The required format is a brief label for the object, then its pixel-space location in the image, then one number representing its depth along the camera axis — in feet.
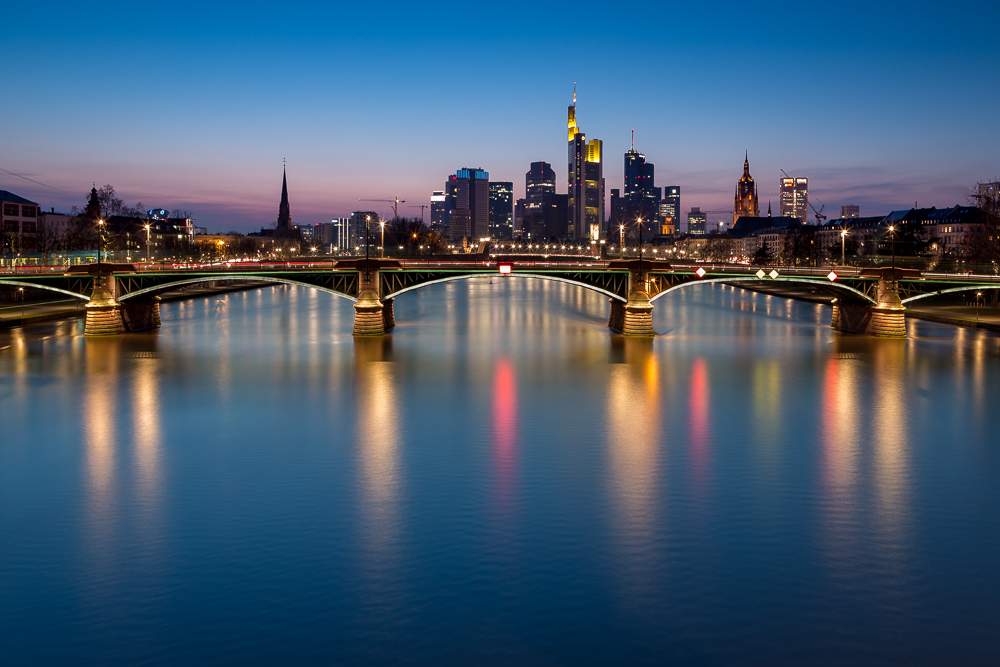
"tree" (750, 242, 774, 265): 492.13
